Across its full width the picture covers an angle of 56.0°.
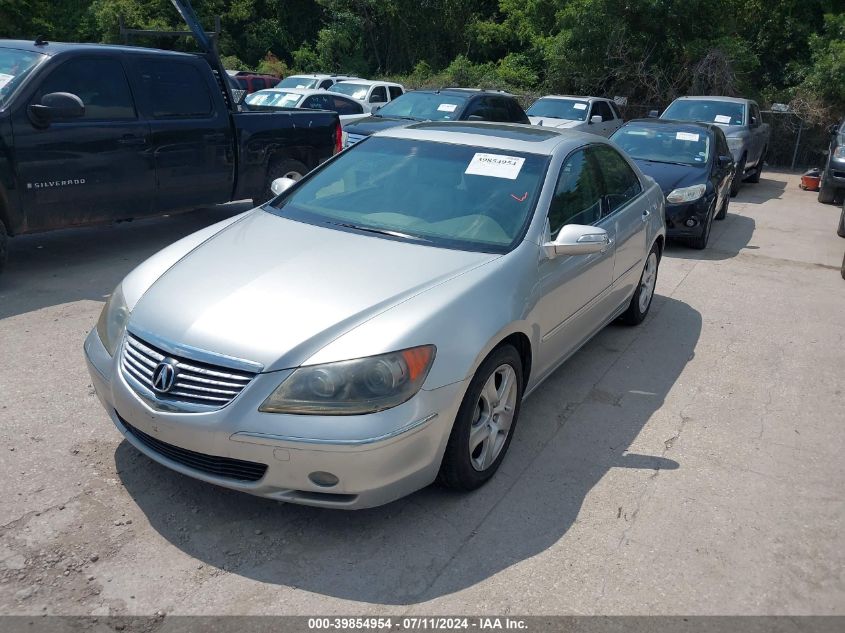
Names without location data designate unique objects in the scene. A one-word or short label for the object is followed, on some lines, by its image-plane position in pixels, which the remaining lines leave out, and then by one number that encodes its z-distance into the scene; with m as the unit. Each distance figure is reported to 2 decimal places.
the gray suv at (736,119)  14.21
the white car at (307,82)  19.43
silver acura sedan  3.23
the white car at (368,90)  18.50
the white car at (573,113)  15.84
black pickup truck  6.54
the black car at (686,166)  9.48
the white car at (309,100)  15.28
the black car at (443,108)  12.95
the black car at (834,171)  13.09
